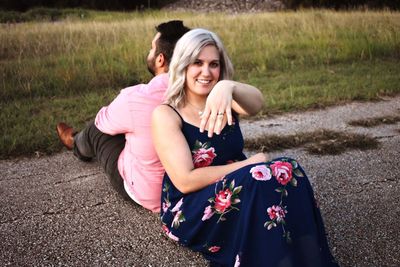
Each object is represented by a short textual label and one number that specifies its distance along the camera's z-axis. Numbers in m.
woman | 1.87
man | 2.62
